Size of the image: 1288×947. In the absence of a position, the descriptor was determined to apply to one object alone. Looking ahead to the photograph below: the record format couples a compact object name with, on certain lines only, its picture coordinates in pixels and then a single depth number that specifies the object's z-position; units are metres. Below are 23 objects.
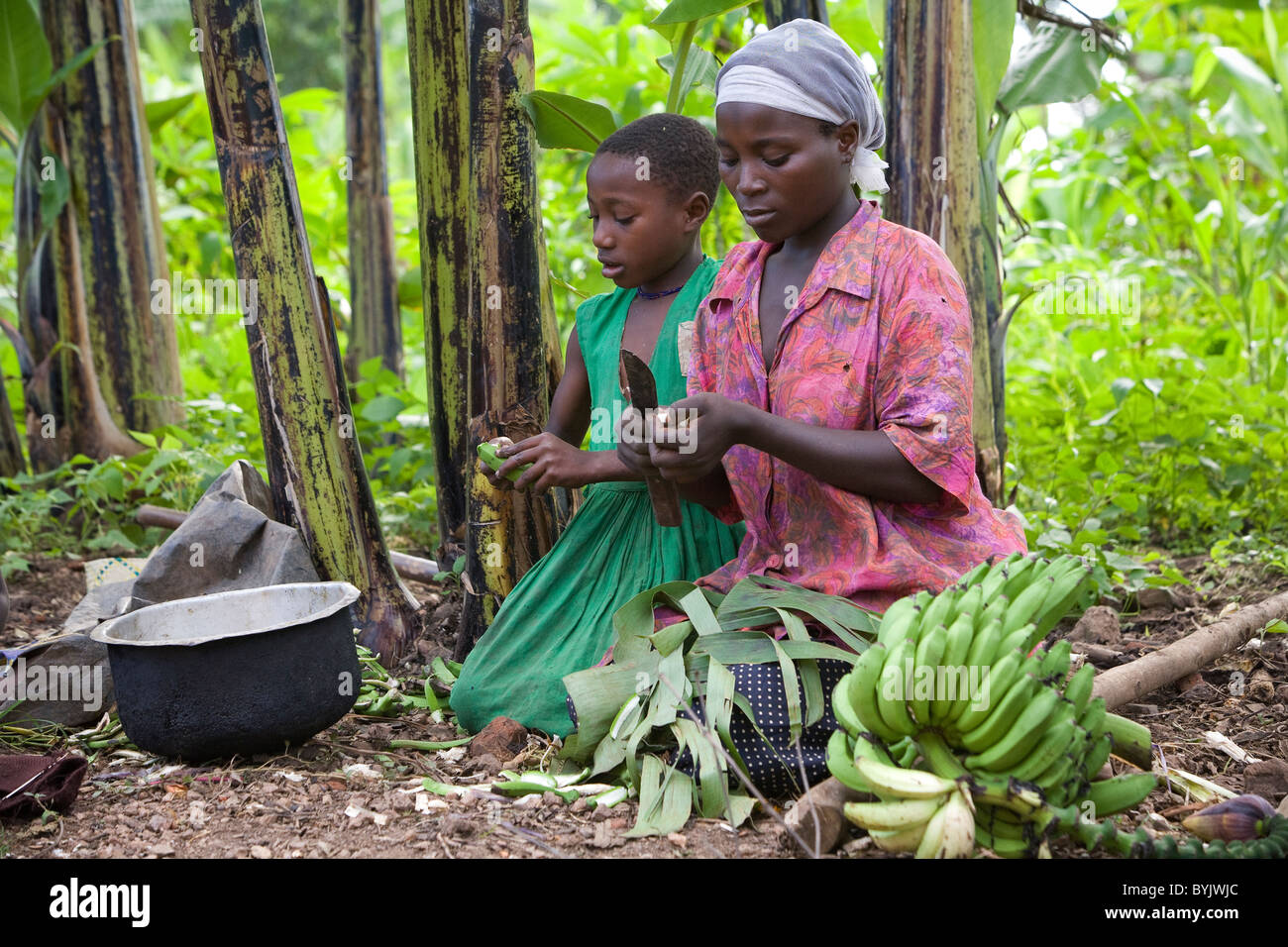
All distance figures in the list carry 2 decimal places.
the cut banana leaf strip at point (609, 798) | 2.24
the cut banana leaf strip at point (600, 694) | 2.34
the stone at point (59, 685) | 2.77
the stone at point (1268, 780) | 2.27
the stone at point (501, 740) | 2.54
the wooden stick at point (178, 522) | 3.95
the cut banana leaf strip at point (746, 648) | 2.19
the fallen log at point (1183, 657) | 2.52
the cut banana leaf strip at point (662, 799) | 2.08
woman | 2.14
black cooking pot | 2.38
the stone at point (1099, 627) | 3.24
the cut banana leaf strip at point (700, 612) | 2.30
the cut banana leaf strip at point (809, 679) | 2.17
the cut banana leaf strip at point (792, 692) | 2.12
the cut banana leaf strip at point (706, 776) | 2.10
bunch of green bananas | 1.81
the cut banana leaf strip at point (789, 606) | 2.21
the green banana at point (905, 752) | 1.90
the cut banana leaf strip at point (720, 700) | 2.14
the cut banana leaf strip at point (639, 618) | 2.43
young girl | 2.55
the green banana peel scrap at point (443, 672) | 2.96
